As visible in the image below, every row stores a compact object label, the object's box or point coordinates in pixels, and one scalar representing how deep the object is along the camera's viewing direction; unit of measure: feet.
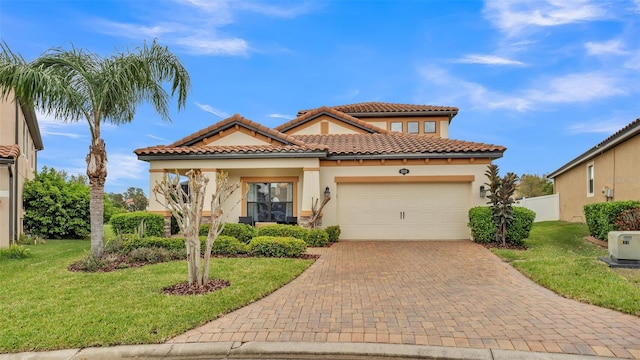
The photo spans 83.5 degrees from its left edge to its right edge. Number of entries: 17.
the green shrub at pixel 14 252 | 33.55
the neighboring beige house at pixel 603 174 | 42.91
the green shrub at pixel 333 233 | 42.22
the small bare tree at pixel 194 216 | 21.12
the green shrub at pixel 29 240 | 45.85
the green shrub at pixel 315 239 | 38.91
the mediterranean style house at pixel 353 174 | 43.42
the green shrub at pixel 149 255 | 30.26
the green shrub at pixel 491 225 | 37.25
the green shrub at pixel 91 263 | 27.40
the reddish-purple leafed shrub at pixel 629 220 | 32.24
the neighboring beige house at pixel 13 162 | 37.52
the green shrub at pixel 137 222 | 42.01
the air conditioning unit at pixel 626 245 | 25.45
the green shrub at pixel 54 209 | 52.29
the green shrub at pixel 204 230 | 38.86
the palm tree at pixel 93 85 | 27.22
